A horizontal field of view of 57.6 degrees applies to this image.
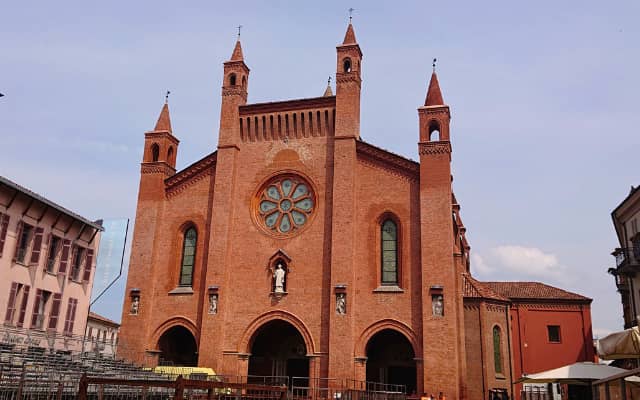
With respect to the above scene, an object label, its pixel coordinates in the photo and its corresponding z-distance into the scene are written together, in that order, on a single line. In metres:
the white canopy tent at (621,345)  10.78
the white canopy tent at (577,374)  14.36
